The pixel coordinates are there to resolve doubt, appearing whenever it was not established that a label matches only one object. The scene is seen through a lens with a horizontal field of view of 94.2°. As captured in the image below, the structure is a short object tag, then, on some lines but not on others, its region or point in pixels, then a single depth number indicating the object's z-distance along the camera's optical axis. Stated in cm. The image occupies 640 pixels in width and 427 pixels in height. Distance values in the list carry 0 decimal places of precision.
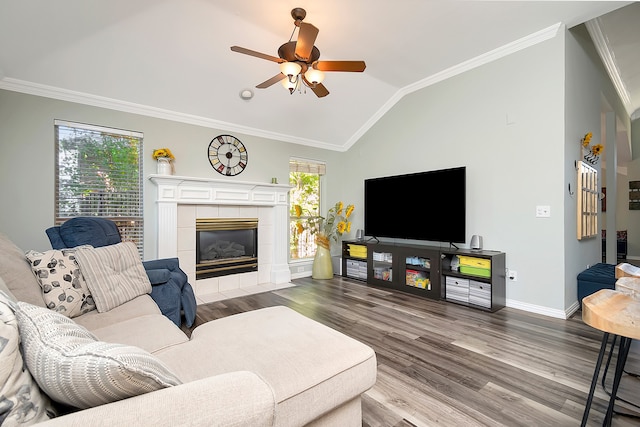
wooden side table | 100
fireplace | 410
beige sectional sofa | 65
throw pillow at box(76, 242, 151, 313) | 196
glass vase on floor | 493
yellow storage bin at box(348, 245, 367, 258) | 470
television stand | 329
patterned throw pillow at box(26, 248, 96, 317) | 176
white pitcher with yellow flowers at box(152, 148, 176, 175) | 362
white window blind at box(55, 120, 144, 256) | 320
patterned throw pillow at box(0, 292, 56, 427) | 61
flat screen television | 374
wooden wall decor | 335
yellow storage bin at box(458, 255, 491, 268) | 328
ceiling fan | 238
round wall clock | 420
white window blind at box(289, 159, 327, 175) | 514
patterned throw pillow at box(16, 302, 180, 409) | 64
